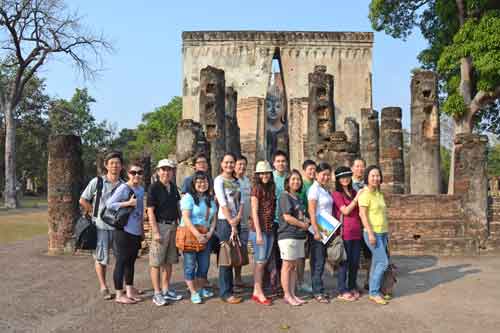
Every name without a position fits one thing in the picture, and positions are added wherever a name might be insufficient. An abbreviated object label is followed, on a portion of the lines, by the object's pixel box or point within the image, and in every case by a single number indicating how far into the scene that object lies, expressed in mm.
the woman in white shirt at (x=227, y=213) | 4938
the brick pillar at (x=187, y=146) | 9312
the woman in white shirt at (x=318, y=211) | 4969
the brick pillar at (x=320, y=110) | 15920
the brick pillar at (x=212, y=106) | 13820
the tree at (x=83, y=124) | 37781
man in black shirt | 4879
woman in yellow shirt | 4953
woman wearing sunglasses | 4863
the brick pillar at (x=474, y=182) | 8688
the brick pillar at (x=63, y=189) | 8656
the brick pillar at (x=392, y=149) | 14172
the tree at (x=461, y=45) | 12781
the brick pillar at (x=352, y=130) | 19016
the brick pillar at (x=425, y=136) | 13078
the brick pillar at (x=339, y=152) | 10344
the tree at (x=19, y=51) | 20469
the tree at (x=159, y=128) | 48594
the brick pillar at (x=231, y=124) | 18530
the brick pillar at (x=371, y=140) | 16828
